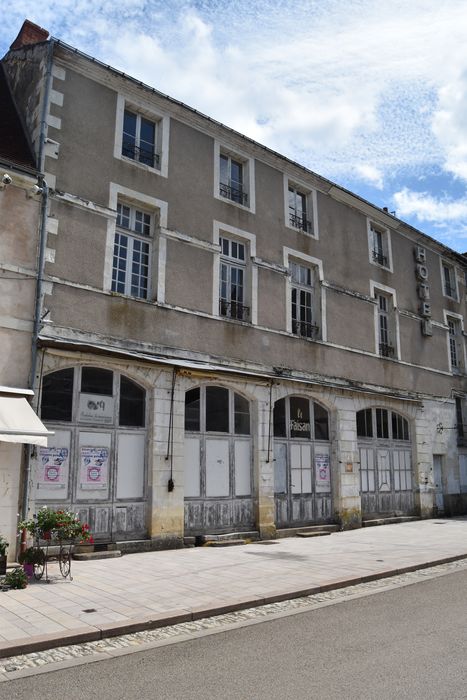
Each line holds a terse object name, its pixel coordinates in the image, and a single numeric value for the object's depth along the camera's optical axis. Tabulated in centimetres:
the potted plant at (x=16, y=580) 727
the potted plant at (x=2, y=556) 771
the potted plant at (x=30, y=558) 784
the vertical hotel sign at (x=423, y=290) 1909
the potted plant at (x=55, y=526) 788
